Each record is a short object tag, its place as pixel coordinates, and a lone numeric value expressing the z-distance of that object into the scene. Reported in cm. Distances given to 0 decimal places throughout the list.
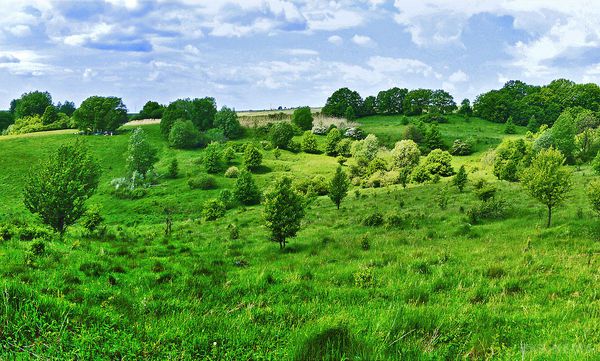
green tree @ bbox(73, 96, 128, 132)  10338
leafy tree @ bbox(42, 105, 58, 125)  12001
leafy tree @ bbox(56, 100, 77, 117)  16375
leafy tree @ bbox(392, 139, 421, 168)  7869
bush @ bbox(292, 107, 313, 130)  12769
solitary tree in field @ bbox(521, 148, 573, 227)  2452
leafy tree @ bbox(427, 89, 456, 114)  14438
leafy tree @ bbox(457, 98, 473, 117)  14212
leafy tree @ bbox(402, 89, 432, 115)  14488
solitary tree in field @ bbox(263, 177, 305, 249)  2223
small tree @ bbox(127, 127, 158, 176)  7394
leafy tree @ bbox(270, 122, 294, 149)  10306
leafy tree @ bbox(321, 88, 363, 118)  14688
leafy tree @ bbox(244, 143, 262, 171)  7950
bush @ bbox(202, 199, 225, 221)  4519
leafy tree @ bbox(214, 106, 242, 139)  11731
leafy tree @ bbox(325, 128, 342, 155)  10069
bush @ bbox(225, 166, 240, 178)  7500
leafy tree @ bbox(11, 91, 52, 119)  12938
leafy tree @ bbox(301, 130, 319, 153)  10262
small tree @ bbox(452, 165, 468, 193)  4660
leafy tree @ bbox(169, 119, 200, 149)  9806
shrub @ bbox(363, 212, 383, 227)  3080
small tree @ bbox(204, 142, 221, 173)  7694
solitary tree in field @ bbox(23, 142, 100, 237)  2272
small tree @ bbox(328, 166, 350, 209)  4181
